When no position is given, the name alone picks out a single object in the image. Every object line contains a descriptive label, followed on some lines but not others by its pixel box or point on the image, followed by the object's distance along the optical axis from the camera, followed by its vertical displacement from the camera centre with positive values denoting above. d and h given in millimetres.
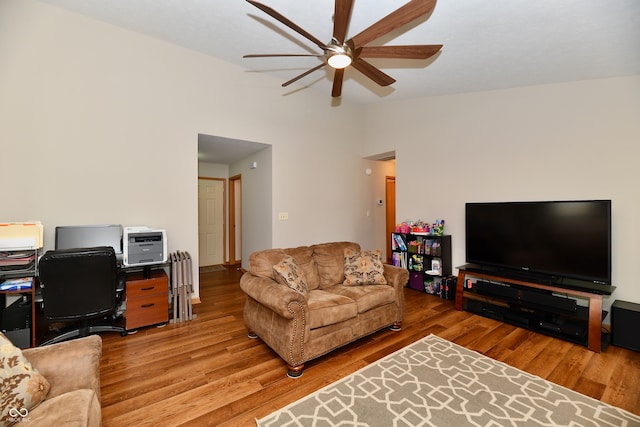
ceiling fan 1855 +1353
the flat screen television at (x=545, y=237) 2852 -315
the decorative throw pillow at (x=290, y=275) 2541 -594
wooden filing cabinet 2992 -962
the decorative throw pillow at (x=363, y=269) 3094 -652
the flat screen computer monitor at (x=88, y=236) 2947 -242
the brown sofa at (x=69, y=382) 1129 -821
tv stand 2629 -1065
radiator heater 3283 -889
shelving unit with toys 4234 -724
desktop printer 3025 -361
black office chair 2400 -641
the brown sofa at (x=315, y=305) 2230 -851
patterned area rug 1762 -1328
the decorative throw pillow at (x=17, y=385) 1122 -741
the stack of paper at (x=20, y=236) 2539 -195
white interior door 6141 -181
